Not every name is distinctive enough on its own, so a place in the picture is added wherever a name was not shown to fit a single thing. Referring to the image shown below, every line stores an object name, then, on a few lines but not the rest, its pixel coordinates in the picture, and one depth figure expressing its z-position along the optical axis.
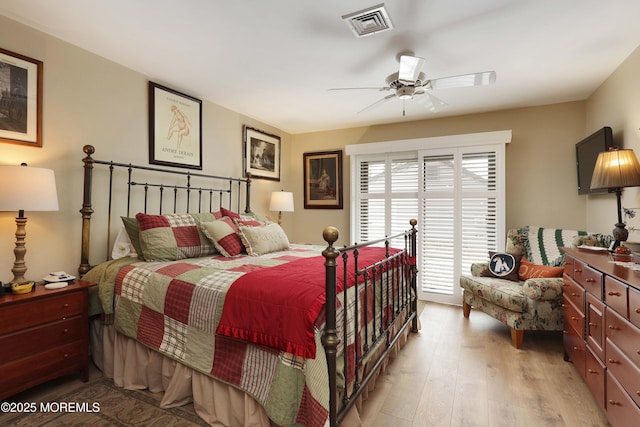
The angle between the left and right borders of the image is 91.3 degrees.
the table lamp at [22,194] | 1.80
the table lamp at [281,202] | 4.15
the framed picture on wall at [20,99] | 2.03
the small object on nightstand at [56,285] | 1.99
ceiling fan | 2.14
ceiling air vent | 1.78
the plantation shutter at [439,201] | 3.71
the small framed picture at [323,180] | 4.64
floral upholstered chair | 2.58
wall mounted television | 2.68
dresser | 1.37
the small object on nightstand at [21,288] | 1.87
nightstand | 1.74
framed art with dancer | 2.93
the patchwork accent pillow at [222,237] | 2.61
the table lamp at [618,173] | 2.07
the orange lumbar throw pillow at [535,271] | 2.75
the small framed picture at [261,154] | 4.06
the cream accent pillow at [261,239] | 2.71
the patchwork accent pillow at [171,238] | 2.32
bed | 1.42
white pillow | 2.51
